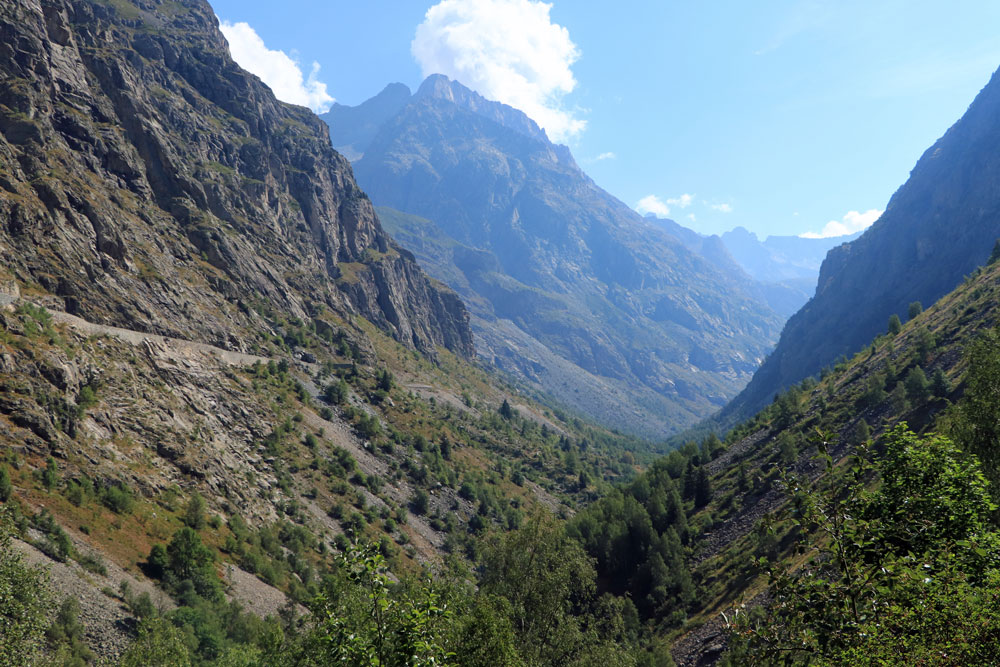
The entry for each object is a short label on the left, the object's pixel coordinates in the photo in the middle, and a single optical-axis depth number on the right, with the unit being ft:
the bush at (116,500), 191.93
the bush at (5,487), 157.17
